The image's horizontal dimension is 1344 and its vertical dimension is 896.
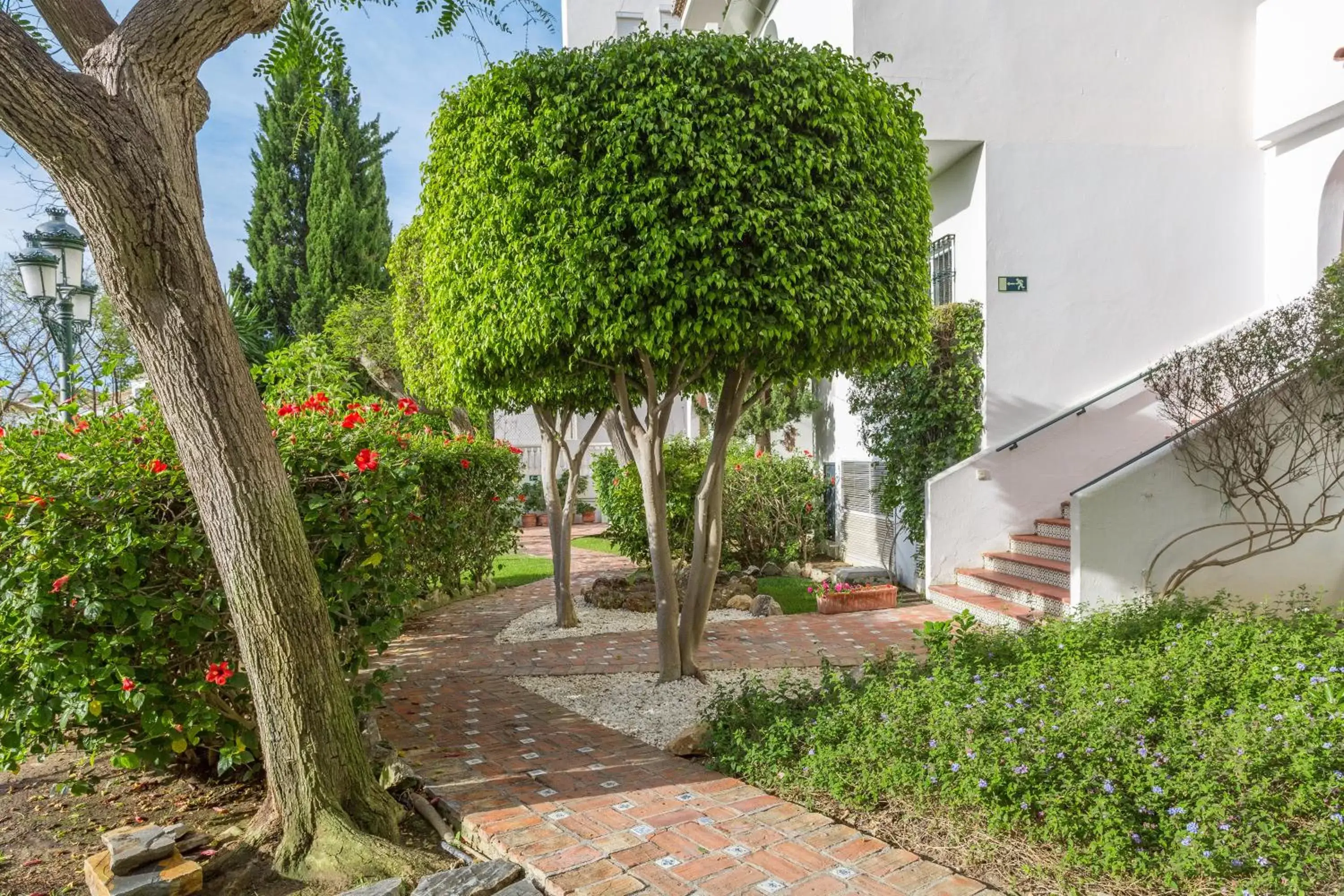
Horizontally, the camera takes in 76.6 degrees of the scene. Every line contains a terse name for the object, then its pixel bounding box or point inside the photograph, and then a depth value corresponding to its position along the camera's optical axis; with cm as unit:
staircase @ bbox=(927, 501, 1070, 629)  769
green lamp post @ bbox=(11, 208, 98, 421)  786
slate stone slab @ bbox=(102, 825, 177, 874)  326
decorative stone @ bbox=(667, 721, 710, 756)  463
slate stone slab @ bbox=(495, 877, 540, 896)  311
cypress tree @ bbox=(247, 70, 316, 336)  2356
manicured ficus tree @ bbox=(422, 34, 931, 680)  498
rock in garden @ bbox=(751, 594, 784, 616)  881
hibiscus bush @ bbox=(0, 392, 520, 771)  346
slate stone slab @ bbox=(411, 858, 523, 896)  313
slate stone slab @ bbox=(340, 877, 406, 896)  312
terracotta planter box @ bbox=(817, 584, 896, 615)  885
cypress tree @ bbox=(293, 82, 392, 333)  2314
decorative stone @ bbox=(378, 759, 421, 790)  411
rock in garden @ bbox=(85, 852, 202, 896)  313
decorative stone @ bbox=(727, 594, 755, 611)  921
